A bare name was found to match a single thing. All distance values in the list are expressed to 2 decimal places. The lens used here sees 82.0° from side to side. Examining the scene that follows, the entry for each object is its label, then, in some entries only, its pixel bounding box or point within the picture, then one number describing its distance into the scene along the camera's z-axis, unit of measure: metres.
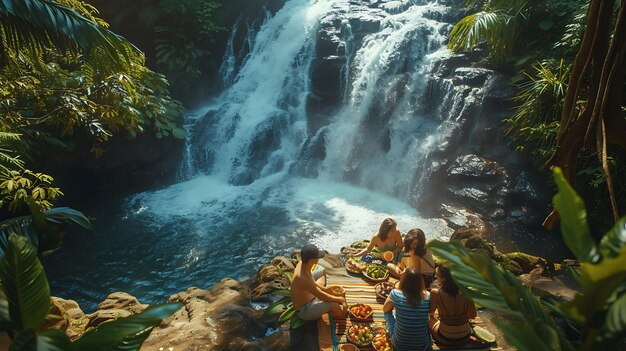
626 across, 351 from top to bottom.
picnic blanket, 3.93
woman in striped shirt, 3.60
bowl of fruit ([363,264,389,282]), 5.38
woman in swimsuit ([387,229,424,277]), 4.86
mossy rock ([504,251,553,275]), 6.42
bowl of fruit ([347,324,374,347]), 3.96
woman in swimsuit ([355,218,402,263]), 5.96
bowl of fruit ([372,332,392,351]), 3.88
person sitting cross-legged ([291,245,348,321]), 4.20
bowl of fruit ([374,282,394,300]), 4.88
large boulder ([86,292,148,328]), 5.15
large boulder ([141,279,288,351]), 4.48
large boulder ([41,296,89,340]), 4.54
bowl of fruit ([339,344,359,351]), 3.84
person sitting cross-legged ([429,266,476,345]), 3.62
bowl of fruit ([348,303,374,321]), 4.36
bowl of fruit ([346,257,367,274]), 5.62
